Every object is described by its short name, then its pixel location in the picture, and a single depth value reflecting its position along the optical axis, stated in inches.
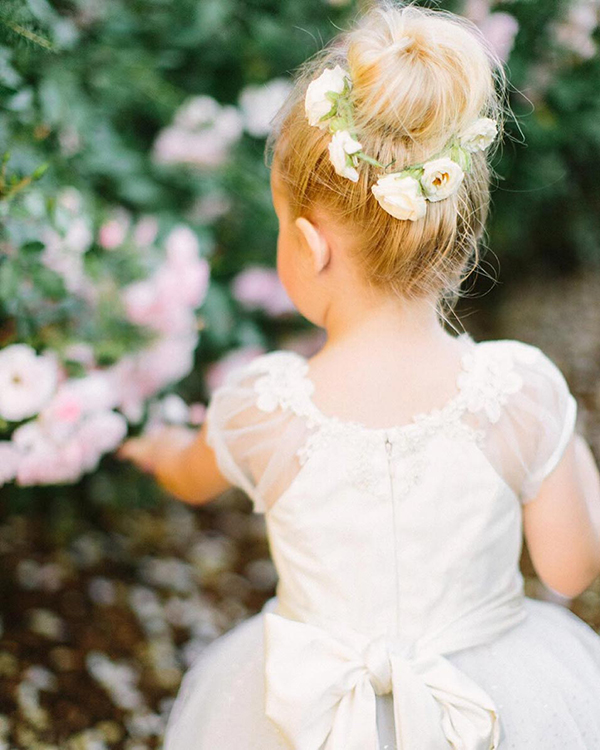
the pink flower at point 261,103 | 81.9
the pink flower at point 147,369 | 59.9
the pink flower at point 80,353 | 55.4
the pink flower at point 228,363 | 76.6
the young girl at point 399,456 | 36.6
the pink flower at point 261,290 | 79.0
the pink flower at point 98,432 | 54.1
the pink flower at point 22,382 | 49.3
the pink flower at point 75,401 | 51.4
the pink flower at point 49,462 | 51.6
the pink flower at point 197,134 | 76.4
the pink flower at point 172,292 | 59.6
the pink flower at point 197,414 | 59.9
